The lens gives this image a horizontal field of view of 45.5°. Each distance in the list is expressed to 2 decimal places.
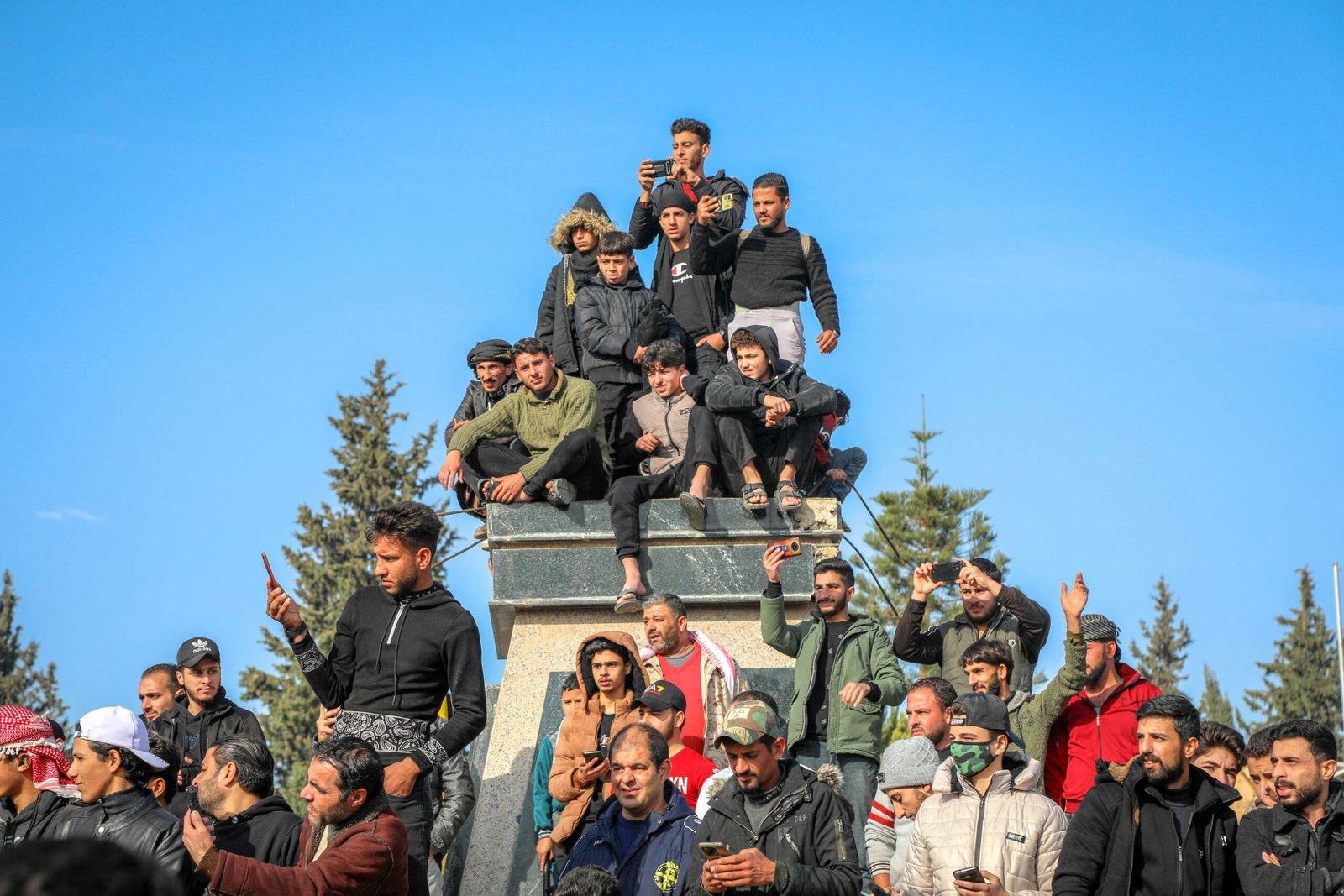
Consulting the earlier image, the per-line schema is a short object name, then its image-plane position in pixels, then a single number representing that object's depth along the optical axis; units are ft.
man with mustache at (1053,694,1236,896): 19.86
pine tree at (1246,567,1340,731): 149.69
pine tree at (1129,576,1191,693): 182.19
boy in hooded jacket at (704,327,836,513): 35.09
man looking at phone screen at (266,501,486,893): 21.74
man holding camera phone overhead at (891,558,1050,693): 28.04
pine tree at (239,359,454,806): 120.47
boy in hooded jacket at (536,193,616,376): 41.22
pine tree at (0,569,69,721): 131.64
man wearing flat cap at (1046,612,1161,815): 25.96
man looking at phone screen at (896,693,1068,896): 20.36
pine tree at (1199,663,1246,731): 172.24
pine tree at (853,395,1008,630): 132.16
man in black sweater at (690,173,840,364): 40.60
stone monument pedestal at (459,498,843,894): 35.12
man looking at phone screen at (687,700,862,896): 19.60
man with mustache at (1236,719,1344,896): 19.29
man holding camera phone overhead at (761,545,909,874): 27.89
